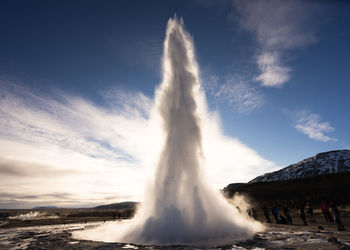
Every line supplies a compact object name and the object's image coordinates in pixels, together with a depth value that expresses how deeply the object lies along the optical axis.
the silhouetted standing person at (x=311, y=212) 21.06
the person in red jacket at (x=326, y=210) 20.40
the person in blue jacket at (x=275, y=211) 22.34
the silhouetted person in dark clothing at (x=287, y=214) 21.34
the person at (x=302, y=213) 19.69
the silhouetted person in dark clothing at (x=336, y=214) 14.23
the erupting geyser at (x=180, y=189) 13.06
